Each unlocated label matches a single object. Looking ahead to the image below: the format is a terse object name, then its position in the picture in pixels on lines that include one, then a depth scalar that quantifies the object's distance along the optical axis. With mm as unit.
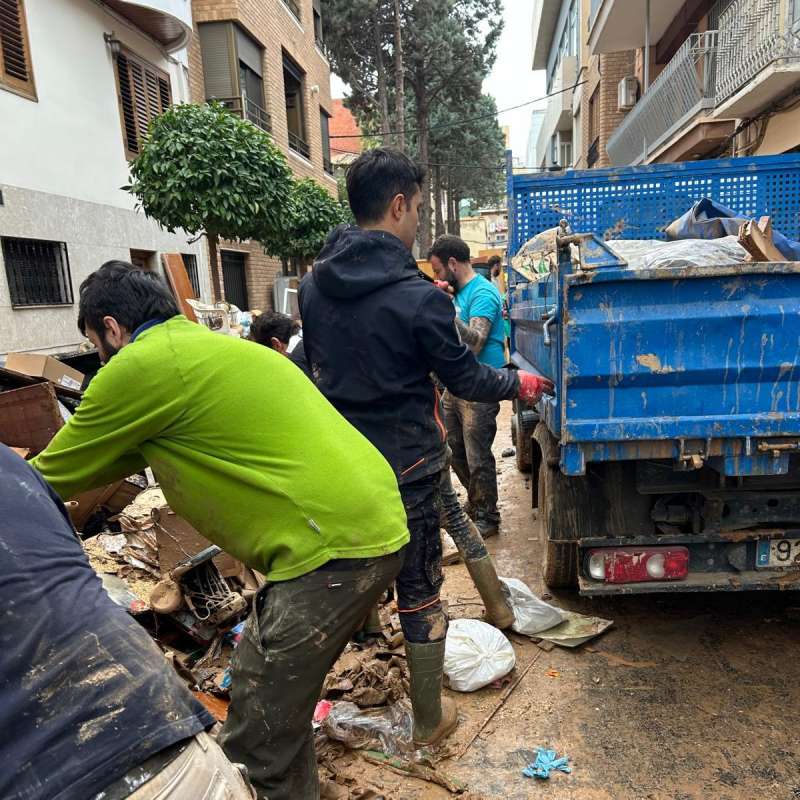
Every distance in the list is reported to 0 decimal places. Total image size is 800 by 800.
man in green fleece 1559
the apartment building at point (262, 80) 12617
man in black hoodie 2217
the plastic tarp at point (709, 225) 3051
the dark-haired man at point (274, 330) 3977
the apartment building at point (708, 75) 7703
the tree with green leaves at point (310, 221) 12602
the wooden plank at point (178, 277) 8422
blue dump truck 2441
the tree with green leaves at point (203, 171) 7531
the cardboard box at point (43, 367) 5469
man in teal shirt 4395
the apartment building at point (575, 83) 16703
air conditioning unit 15117
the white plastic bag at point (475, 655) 2869
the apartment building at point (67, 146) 7078
